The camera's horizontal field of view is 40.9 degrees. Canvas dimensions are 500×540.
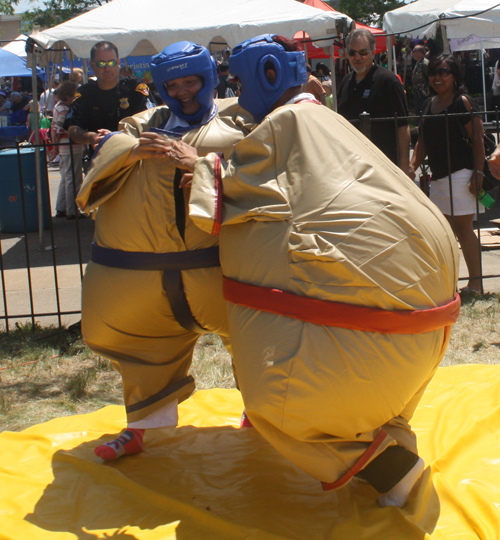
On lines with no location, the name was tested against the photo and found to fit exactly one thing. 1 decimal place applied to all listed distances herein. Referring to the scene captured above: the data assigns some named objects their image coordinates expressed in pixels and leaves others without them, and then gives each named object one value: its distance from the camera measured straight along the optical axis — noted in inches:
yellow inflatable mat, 95.2
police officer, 194.9
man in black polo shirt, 205.0
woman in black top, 197.6
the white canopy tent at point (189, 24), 296.7
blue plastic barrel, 319.0
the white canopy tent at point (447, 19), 368.2
